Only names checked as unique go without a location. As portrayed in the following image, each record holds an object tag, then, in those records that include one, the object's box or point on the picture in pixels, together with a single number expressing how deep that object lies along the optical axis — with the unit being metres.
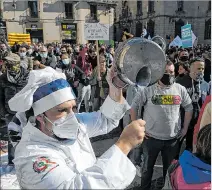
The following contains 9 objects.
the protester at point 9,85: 2.88
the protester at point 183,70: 3.21
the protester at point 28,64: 3.70
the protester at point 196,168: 0.97
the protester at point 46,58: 6.26
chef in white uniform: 0.91
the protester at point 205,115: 1.69
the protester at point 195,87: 2.68
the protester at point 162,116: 2.14
